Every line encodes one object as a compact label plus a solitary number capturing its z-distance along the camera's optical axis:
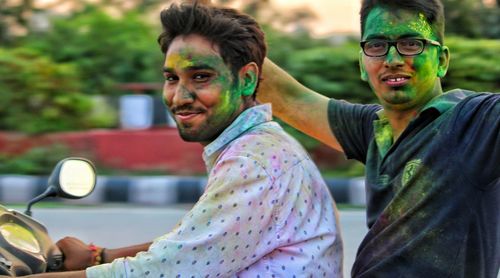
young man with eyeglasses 3.39
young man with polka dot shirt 3.15
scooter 3.38
